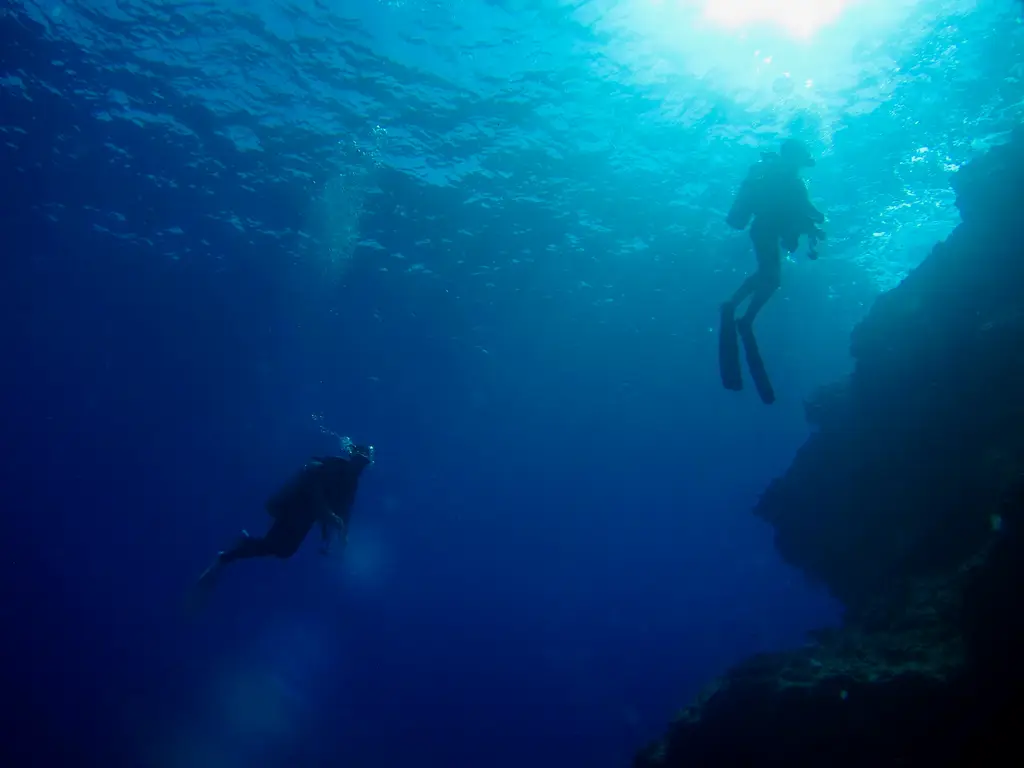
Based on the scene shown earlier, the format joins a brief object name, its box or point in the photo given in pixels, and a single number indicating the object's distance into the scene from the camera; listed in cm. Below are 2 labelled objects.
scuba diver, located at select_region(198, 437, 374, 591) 908
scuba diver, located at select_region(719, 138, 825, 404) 881
